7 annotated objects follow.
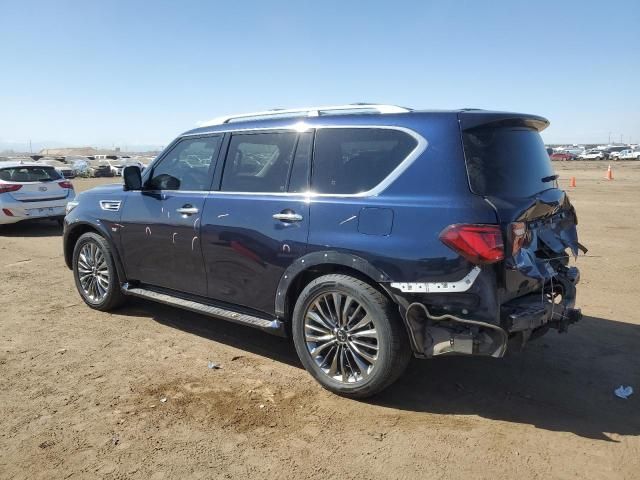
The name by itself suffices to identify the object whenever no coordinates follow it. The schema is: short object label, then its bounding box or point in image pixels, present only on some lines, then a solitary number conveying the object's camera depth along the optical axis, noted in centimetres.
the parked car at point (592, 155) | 7269
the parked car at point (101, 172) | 4302
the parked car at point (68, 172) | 3669
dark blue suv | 327
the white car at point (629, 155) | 6800
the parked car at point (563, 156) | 7339
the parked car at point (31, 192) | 1100
